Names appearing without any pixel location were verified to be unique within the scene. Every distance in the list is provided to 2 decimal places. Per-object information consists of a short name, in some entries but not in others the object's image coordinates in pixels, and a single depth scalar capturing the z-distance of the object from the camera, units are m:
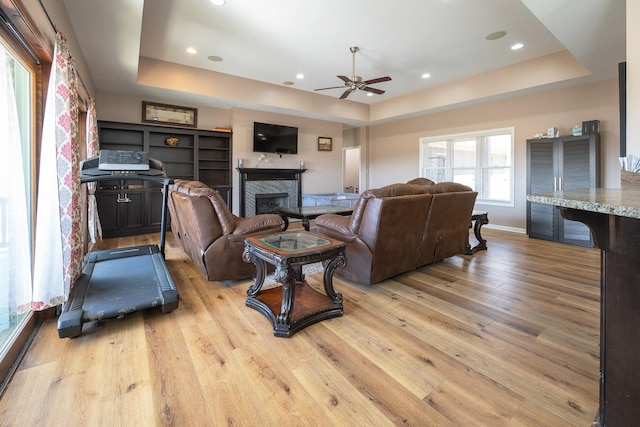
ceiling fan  4.60
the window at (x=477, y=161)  6.25
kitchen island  1.05
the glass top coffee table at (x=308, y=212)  4.39
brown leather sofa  2.73
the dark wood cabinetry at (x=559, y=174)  4.73
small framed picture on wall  8.09
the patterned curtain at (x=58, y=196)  2.14
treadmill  2.07
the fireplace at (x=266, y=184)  6.77
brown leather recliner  2.86
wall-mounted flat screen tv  6.88
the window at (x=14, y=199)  1.94
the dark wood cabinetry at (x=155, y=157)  5.40
